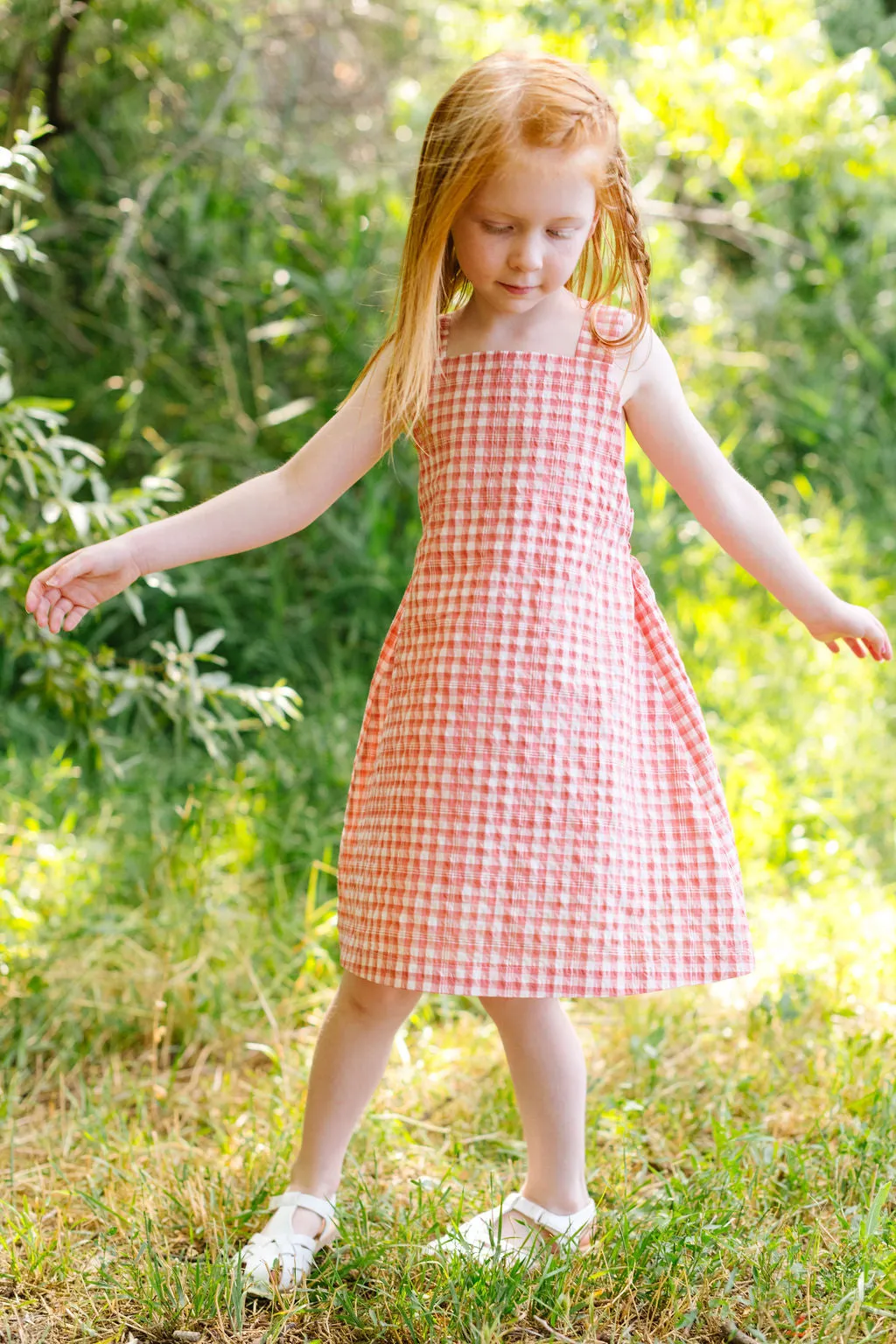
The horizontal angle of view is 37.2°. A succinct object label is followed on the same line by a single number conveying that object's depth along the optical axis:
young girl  1.60
